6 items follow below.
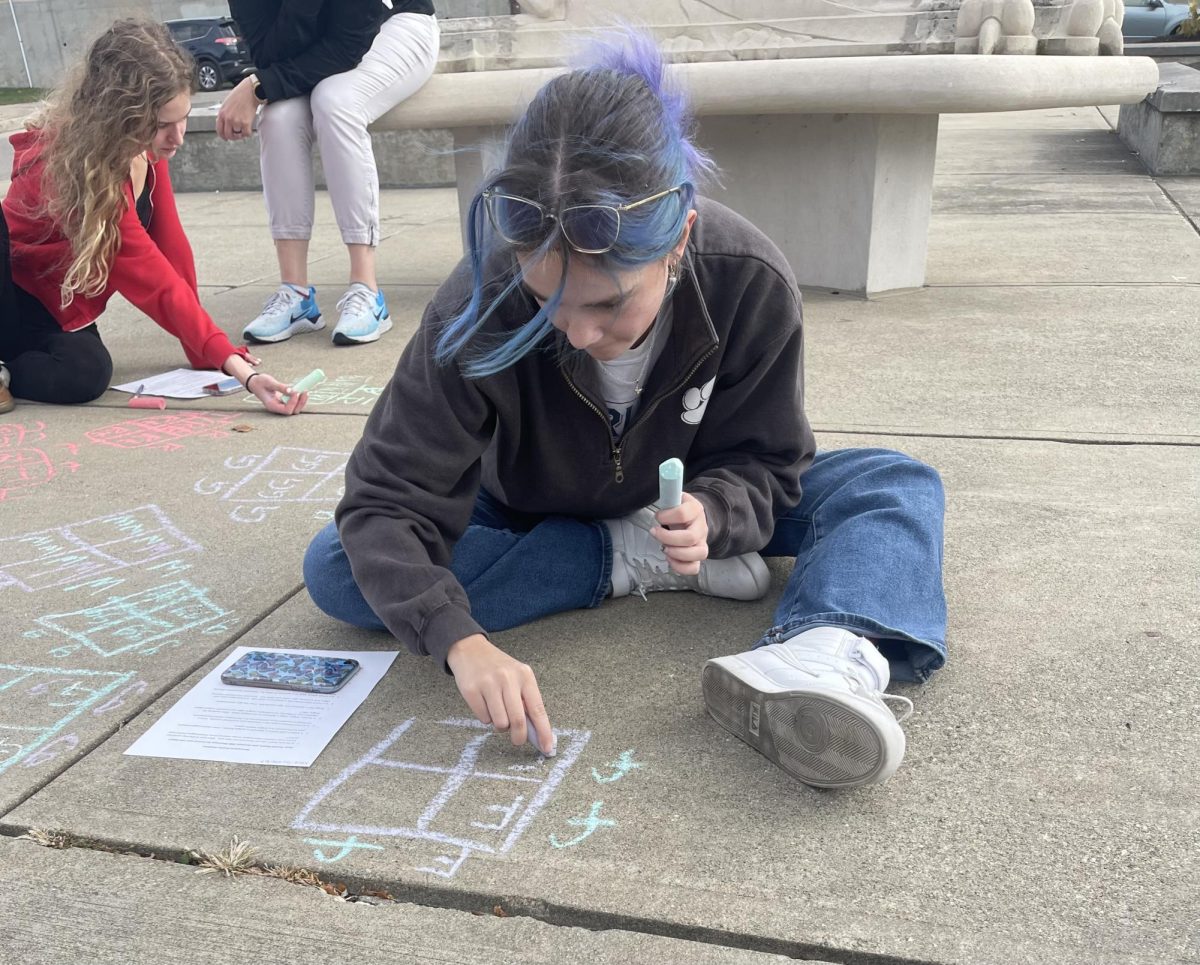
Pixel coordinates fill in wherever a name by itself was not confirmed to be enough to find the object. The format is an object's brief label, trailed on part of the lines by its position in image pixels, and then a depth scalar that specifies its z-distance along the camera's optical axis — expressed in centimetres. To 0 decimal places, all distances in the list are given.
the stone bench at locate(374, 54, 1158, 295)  385
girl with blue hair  154
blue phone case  195
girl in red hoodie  339
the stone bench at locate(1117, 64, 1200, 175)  682
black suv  1805
